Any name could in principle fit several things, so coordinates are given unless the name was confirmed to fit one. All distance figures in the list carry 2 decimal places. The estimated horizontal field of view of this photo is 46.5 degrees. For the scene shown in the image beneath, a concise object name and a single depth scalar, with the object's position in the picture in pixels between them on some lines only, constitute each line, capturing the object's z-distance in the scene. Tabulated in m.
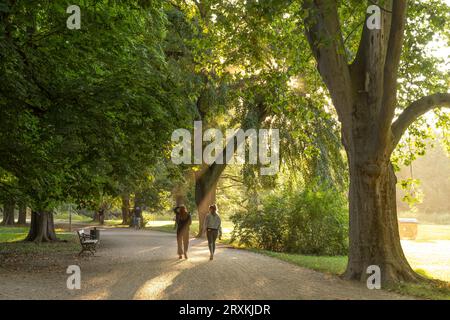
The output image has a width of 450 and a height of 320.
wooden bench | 19.94
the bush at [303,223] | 22.42
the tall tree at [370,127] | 12.41
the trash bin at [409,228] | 36.16
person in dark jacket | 17.59
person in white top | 17.44
